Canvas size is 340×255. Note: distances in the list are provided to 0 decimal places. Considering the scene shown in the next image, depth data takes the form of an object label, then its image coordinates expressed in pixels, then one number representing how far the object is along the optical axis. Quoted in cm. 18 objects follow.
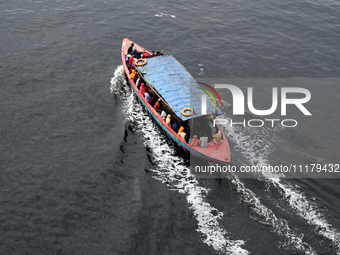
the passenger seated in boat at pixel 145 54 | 3725
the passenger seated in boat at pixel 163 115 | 2913
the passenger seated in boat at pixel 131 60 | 3593
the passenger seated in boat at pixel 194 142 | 2623
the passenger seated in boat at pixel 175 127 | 2795
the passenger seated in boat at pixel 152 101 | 3116
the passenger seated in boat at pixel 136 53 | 3749
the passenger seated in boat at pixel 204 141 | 2598
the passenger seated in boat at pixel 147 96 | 3148
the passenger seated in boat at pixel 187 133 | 2775
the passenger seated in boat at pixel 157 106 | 3000
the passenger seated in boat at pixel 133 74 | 3431
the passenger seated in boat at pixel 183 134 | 2718
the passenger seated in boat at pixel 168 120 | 2847
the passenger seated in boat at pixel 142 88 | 3219
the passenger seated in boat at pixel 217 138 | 2619
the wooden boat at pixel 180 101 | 2622
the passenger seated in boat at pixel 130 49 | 3858
